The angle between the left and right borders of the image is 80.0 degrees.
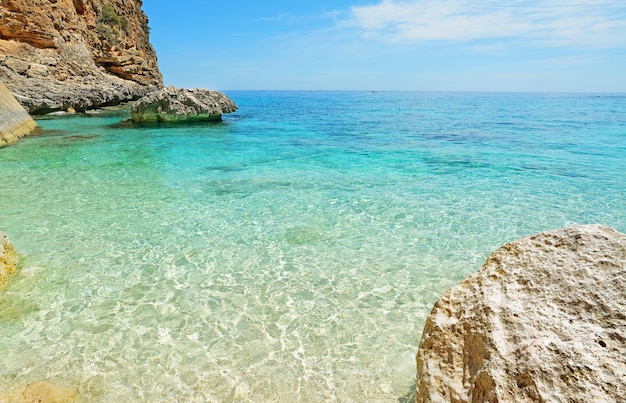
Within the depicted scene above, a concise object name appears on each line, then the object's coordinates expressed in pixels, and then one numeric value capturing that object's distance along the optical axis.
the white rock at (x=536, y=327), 1.79
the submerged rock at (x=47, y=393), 3.02
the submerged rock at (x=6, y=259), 4.69
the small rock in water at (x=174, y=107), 23.00
